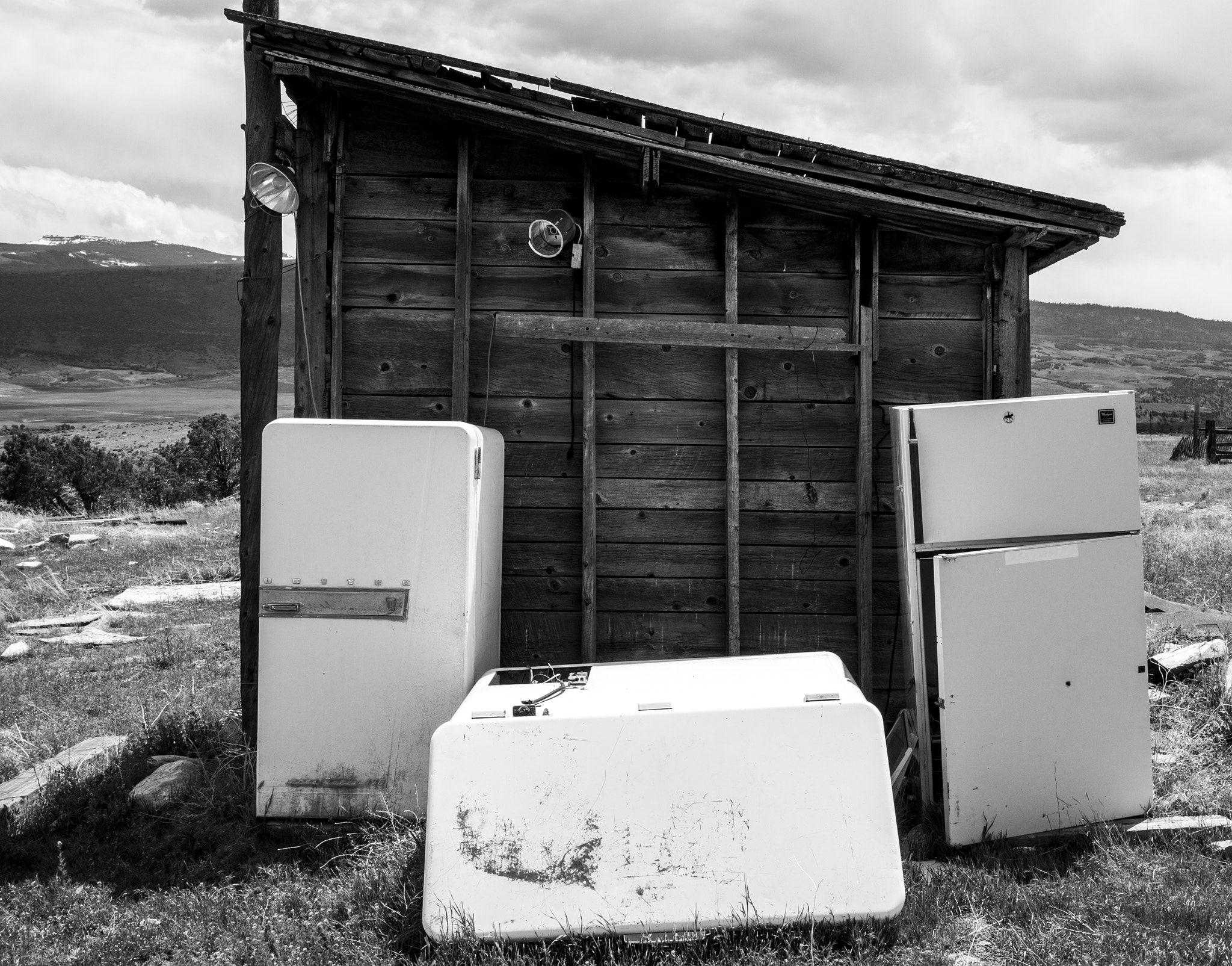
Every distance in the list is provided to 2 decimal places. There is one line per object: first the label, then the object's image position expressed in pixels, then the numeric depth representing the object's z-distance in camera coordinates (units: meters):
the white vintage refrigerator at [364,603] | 4.14
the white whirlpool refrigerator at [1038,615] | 4.10
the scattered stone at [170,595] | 10.06
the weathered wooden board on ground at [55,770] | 4.49
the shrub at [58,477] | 21.16
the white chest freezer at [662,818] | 3.15
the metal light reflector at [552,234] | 5.04
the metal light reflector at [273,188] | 4.70
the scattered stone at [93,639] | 8.41
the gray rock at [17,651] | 8.12
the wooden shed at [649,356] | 5.16
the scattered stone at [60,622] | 9.06
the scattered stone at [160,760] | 4.94
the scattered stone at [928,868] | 3.71
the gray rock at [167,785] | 4.47
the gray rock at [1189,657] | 5.80
